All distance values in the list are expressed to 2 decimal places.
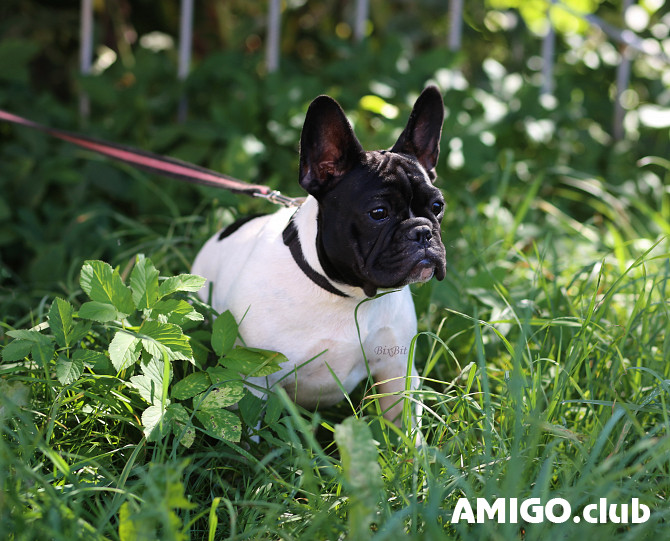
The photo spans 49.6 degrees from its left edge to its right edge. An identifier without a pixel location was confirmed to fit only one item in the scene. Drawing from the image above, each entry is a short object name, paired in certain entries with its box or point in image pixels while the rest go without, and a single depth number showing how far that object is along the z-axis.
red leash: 2.61
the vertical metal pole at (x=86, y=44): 4.10
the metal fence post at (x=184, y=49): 4.07
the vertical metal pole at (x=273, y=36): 4.16
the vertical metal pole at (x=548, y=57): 4.46
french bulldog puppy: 1.85
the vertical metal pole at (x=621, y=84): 4.54
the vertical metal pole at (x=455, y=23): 4.20
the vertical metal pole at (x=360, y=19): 4.18
